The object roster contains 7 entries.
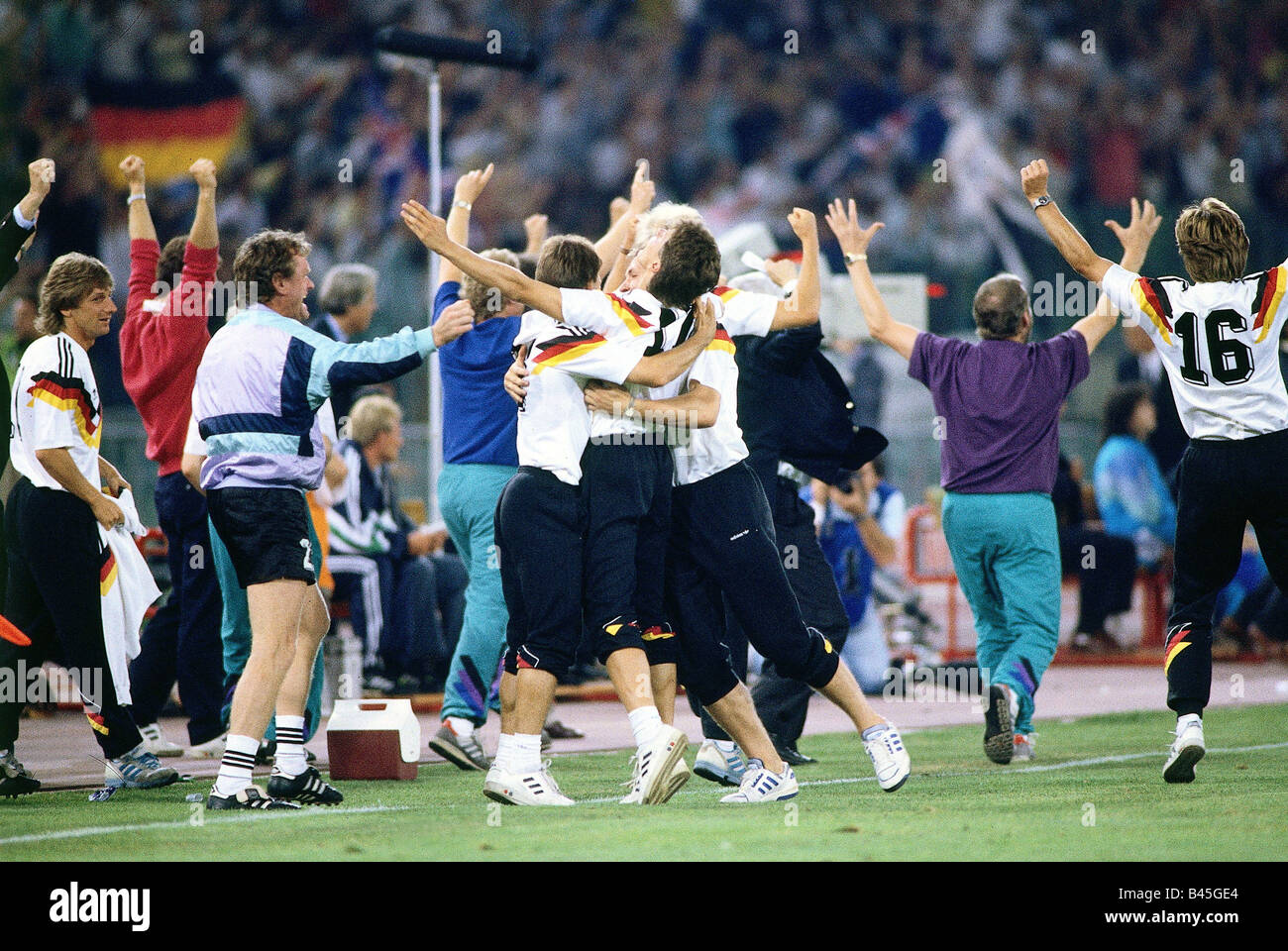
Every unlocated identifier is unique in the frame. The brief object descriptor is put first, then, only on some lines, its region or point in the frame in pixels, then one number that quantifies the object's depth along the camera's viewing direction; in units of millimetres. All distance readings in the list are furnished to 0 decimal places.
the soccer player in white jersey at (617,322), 10430
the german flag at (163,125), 34969
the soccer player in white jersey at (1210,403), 11906
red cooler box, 12883
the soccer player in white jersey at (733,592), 11070
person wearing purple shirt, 13828
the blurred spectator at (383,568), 19266
